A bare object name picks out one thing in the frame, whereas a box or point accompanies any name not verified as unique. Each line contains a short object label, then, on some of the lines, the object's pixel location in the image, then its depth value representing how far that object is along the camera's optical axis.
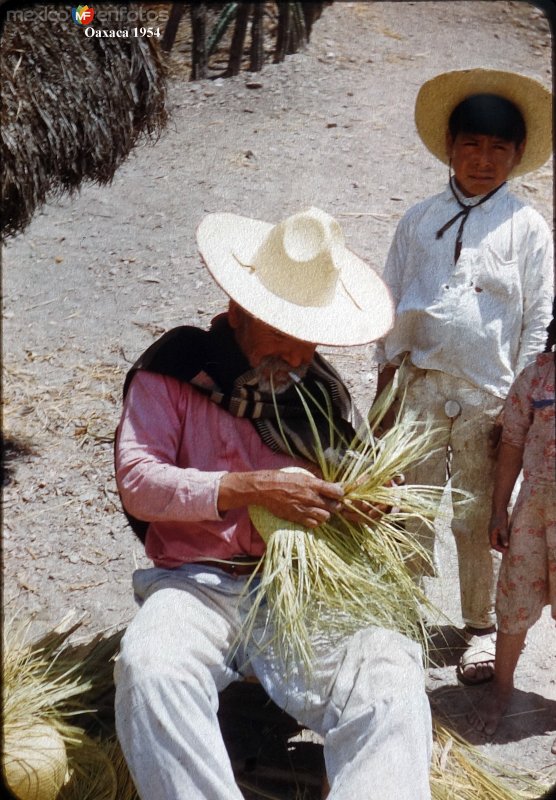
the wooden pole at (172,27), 4.66
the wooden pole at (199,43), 4.79
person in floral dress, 2.43
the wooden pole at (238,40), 5.45
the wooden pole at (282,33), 6.50
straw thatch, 3.07
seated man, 1.92
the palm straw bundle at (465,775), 2.42
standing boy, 2.61
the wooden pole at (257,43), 5.96
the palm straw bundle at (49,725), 2.16
